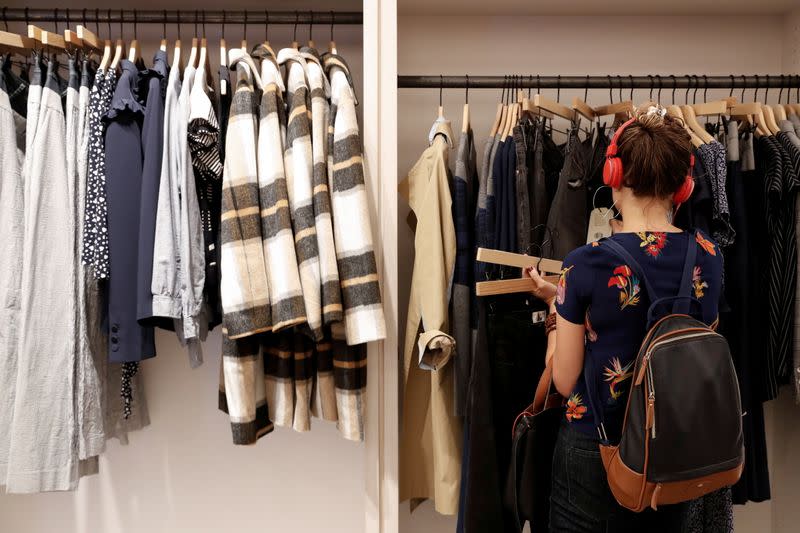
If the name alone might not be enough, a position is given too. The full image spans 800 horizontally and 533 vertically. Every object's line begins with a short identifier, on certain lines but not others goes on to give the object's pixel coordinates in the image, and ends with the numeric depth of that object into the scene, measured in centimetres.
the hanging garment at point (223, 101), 141
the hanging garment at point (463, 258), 147
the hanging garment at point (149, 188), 128
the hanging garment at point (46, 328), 128
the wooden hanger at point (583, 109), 156
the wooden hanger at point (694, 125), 150
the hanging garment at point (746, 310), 150
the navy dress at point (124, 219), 130
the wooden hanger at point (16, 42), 139
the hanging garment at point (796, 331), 147
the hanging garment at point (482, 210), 148
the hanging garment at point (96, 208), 131
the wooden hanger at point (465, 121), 155
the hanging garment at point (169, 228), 128
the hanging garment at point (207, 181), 130
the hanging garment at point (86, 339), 132
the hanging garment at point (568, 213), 141
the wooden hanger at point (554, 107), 151
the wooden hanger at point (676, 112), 154
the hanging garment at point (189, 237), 130
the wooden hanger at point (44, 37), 138
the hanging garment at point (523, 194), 143
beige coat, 146
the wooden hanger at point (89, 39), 141
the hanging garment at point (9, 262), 130
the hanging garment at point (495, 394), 134
